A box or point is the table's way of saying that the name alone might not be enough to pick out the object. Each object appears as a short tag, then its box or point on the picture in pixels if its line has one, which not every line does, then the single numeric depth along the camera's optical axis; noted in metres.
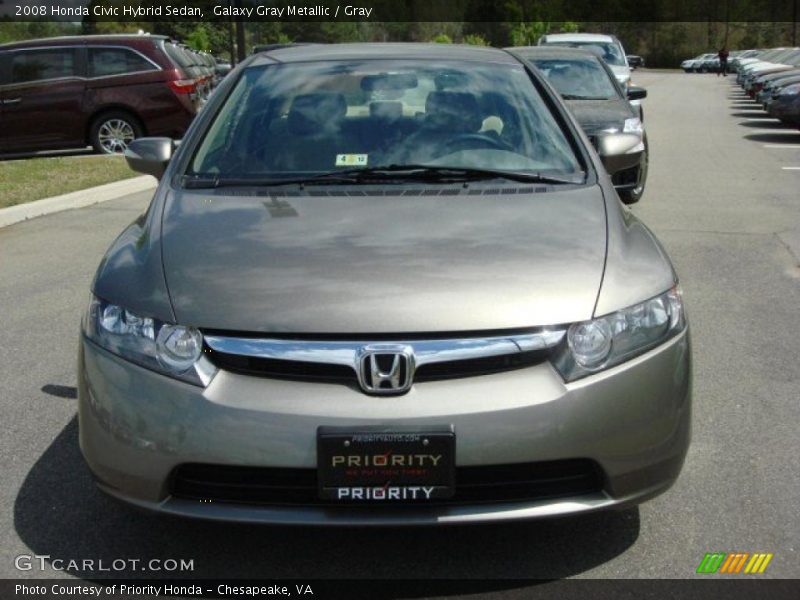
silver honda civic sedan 3.03
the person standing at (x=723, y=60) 61.47
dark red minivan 15.85
